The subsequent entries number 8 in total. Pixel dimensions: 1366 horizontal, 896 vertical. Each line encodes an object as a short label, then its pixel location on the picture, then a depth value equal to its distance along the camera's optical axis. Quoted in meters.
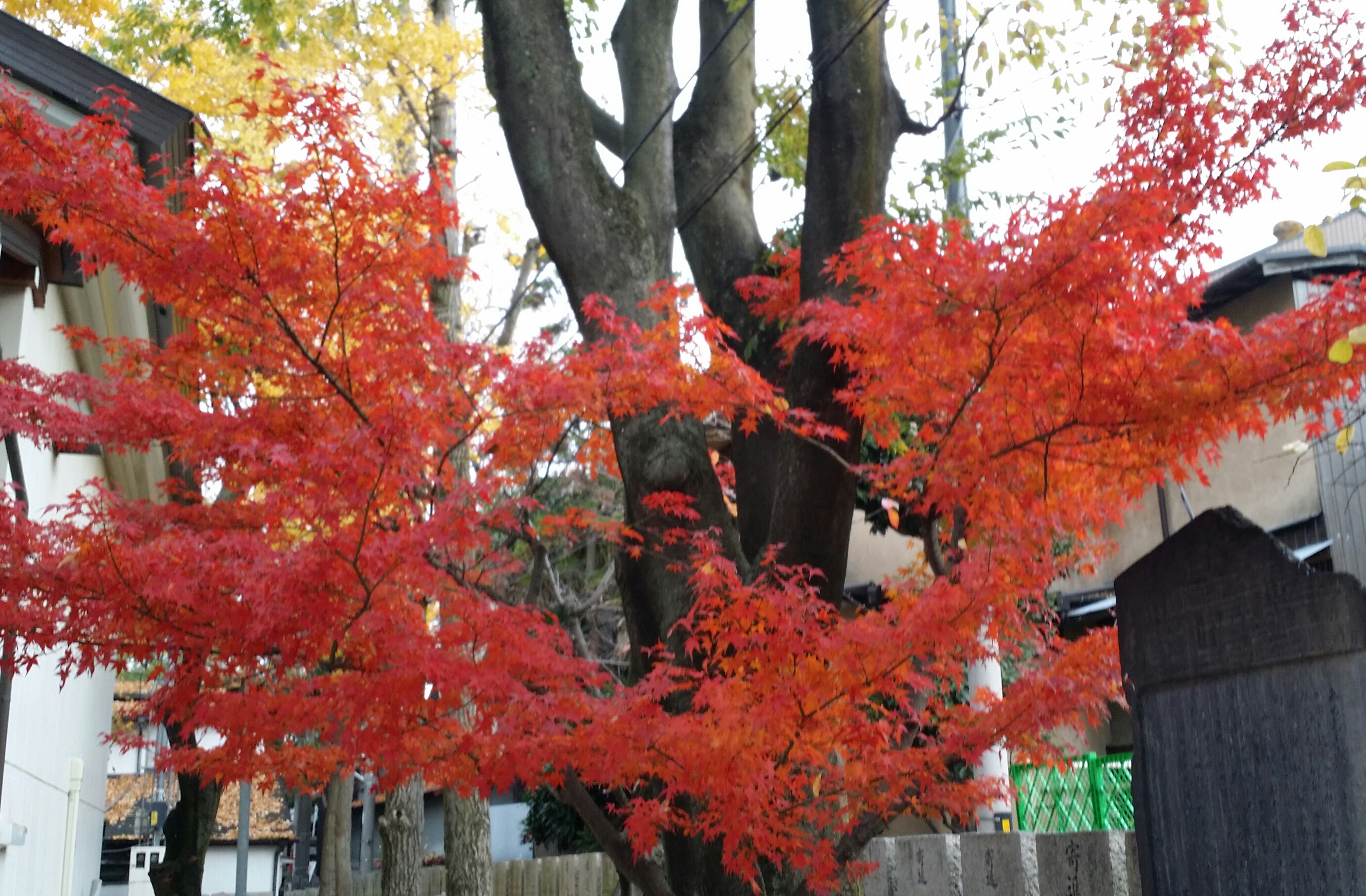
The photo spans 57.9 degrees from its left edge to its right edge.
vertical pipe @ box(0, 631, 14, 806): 7.61
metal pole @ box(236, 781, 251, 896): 16.33
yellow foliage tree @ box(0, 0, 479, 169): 15.50
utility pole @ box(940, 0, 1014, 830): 9.75
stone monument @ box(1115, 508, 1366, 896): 3.07
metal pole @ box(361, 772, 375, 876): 34.50
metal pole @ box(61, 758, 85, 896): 11.30
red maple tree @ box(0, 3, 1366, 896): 6.30
